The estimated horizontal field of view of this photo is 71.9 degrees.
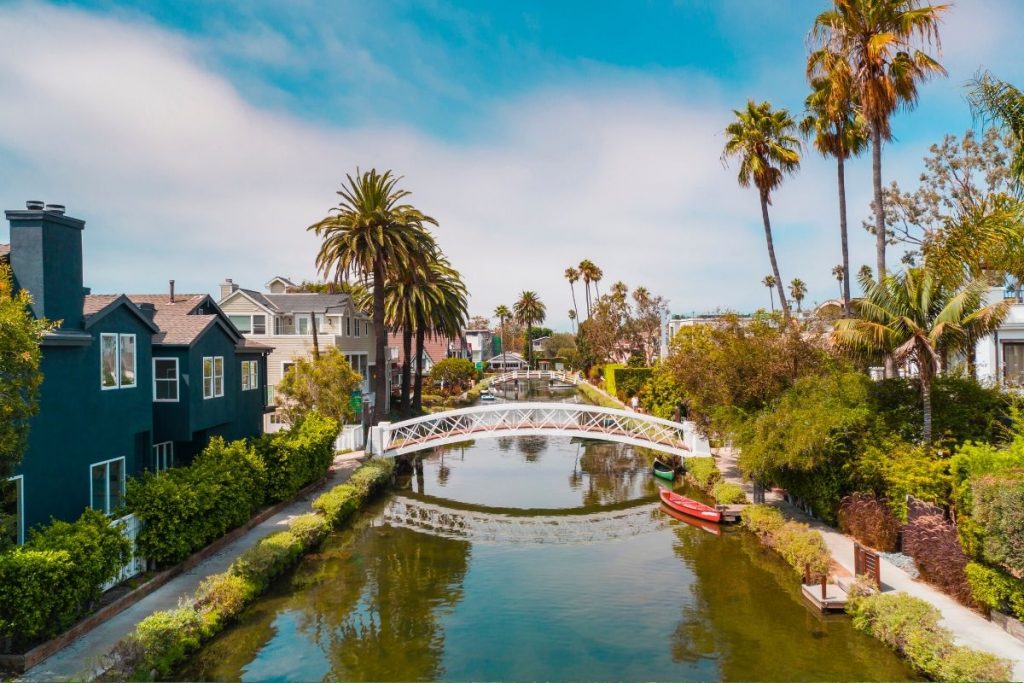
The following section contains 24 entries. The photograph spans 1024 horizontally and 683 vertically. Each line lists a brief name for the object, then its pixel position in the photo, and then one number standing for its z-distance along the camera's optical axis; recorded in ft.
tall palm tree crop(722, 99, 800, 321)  119.65
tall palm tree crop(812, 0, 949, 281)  80.79
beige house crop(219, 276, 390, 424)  158.10
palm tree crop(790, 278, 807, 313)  410.10
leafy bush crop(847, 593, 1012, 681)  39.11
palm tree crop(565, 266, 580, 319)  386.20
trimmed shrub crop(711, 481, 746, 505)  91.50
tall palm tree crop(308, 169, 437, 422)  125.18
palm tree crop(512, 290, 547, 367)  442.09
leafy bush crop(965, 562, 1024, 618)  45.88
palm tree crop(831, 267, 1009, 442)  62.23
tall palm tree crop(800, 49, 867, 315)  102.12
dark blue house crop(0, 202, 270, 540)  57.47
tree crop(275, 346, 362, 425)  117.50
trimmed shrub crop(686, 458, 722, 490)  104.53
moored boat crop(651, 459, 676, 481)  118.62
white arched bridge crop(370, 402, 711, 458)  115.65
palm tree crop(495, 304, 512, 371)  526.98
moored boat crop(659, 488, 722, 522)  88.74
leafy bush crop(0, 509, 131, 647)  41.81
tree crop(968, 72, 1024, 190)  53.42
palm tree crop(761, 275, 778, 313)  412.26
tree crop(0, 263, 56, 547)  43.75
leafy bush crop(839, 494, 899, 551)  65.46
